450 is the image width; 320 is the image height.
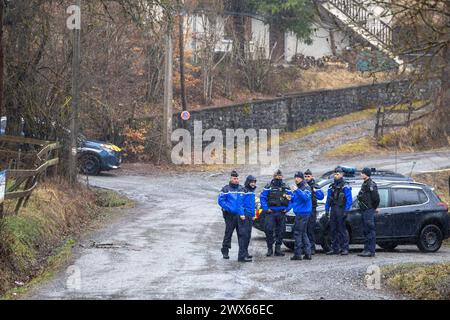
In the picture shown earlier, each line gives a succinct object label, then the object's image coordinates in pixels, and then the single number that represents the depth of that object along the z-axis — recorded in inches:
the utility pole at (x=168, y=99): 1382.9
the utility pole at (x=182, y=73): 1445.9
